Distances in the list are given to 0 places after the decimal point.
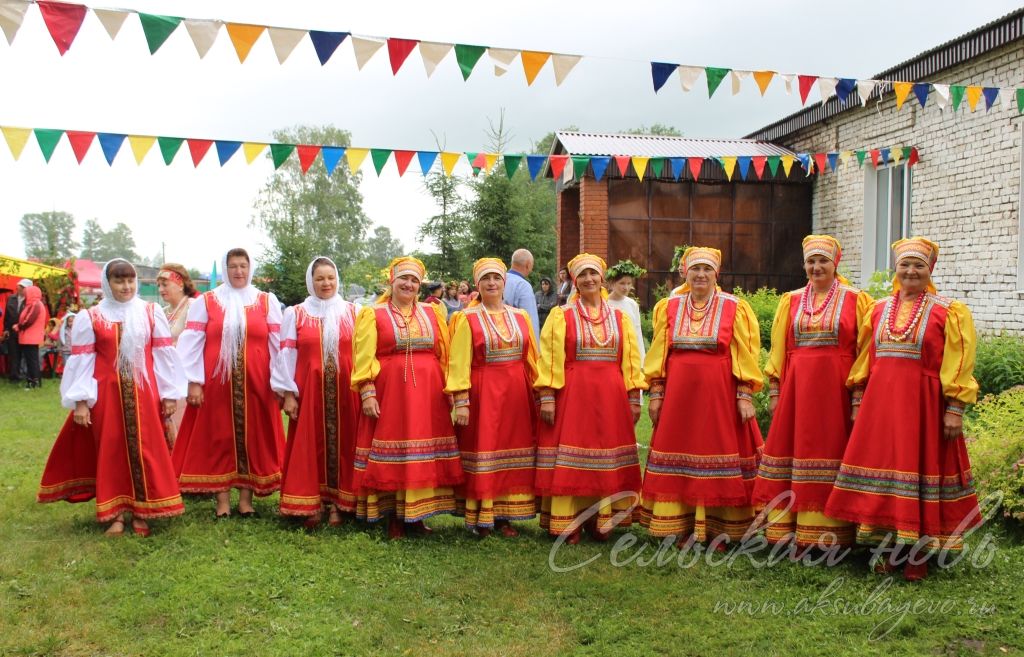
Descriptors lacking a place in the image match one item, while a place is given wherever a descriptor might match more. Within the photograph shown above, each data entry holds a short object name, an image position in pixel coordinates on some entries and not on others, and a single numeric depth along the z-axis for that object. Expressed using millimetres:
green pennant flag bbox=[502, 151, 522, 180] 8461
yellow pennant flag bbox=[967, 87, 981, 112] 7008
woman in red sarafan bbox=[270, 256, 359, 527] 5504
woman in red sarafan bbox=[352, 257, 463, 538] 5223
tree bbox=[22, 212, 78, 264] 77312
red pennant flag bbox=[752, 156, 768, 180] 11461
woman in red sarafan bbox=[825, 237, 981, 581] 4391
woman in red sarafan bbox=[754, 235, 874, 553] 4770
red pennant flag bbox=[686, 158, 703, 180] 10854
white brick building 9695
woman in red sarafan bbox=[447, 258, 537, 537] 5293
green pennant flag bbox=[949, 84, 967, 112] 7078
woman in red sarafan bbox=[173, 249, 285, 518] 5641
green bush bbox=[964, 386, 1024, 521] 5289
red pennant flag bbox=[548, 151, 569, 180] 9328
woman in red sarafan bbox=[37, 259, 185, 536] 5211
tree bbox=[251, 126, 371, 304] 41438
